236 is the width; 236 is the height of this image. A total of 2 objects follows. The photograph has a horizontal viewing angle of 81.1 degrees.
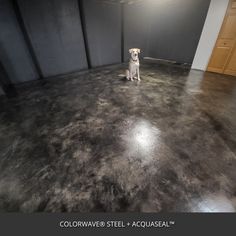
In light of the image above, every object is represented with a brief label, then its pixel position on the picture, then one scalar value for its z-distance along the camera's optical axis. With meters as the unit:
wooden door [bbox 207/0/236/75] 3.51
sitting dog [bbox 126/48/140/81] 3.42
